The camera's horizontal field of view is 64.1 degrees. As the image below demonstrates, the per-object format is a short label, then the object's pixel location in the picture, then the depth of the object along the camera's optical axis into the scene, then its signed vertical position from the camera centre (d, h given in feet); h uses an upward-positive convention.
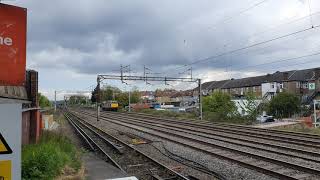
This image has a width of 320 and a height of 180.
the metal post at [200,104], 107.26 -3.10
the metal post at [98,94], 104.83 +1.64
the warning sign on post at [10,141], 4.13 -0.69
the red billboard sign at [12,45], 5.84 +1.26
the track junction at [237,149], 26.33 -8.03
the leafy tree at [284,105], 138.48 -5.21
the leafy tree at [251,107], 102.64 -4.72
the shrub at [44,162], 18.21 -5.03
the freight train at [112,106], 195.14 -6.37
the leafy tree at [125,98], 238.28 -0.41
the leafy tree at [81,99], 400.97 -1.77
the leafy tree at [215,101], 151.88 -2.74
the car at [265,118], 106.38 -9.58
